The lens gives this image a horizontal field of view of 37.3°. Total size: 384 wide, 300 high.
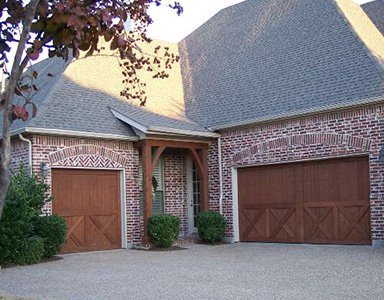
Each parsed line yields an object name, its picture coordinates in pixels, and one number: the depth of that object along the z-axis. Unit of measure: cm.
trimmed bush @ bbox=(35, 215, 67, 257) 1298
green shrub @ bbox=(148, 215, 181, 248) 1520
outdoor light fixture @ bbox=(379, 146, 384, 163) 1253
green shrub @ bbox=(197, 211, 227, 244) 1627
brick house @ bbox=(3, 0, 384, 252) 1408
